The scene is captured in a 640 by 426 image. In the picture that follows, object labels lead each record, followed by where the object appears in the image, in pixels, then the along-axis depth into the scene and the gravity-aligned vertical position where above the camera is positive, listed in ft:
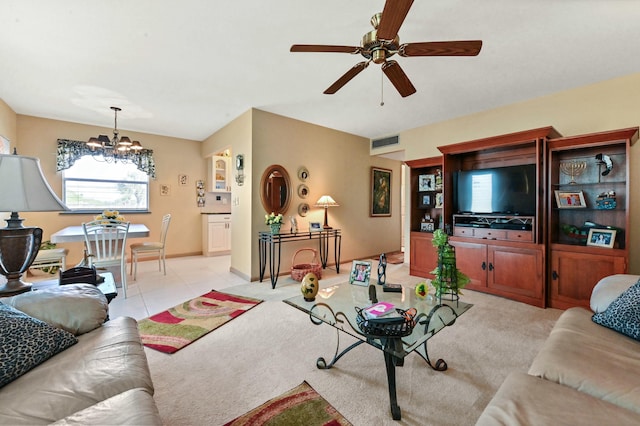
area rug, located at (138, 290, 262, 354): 7.67 -3.52
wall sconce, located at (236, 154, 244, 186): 14.23 +2.19
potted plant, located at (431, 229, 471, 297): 6.72 -1.49
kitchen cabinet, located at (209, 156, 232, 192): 20.45 +2.83
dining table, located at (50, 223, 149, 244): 10.82 -0.94
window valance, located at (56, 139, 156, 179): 15.24 +3.32
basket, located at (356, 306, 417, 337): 4.93 -2.05
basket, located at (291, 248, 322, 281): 13.42 -2.83
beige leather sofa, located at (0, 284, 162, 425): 2.88 -2.06
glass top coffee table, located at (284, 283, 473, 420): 4.95 -2.24
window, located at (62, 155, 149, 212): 16.14 +1.56
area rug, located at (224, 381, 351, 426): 4.78 -3.62
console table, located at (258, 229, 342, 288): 13.21 -1.71
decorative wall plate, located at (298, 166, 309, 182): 15.29 +2.13
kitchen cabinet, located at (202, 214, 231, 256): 19.90 -1.68
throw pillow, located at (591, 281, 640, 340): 4.78 -1.83
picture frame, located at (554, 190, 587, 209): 10.15 +0.47
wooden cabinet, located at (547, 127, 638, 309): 9.14 +0.06
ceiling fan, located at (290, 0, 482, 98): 5.40 +3.45
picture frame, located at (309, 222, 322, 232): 15.51 -0.86
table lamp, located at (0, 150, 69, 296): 4.96 +0.08
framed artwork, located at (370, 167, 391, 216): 19.39 +1.46
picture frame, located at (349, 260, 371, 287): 8.05 -1.82
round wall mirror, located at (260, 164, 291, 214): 13.90 +1.15
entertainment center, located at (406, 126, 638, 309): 9.54 +0.01
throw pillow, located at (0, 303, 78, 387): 3.40 -1.77
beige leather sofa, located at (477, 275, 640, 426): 3.11 -2.27
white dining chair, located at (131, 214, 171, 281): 14.28 -1.88
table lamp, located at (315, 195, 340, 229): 15.55 +0.55
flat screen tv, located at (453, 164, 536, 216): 11.02 +0.93
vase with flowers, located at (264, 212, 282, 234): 13.17 -0.49
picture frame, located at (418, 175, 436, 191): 14.52 +1.57
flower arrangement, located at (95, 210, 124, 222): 12.88 -0.22
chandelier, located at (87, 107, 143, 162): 13.28 +3.29
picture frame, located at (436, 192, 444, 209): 14.16 +0.63
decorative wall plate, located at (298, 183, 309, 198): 15.33 +1.20
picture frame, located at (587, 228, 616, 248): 9.27 -0.86
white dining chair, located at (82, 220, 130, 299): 11.00 -1.11
